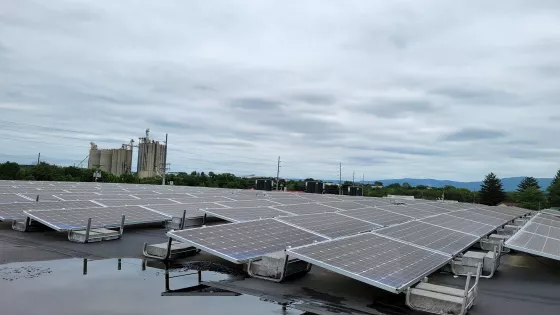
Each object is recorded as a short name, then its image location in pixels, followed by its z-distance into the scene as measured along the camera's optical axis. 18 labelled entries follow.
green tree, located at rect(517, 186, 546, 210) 97.12
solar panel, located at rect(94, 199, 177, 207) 21.20
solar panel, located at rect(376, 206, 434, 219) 26.85
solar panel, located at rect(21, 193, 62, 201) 22.82
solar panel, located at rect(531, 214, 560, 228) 25.69
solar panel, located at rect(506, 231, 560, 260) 12.51
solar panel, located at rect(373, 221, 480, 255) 13.73
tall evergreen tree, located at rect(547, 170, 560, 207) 94.06
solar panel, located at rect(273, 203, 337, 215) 23.22
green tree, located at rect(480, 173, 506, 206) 118.07
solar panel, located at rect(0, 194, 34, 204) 20.73
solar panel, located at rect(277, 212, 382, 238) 15.42
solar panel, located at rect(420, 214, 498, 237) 19.47
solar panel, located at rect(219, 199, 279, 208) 25.69
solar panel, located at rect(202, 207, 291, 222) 18.06
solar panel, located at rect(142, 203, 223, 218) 21.52
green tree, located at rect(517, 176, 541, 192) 146.50
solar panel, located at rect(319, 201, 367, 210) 27.88
